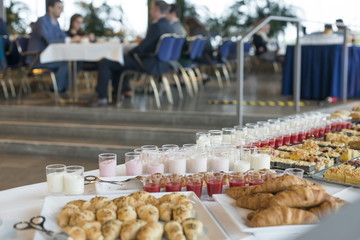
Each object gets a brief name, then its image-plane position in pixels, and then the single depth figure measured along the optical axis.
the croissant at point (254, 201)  1.78
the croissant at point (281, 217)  1.69
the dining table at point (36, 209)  1.71
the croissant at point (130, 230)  1.64
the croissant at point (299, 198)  1.74
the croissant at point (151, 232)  1.62
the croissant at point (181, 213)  1.70
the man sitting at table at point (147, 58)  6.33
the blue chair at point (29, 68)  6.77
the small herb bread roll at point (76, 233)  1.62
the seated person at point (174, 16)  7.65
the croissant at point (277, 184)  1.83
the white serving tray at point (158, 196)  1.68
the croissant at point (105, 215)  1.69
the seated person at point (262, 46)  10.27
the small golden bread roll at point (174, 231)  1.63
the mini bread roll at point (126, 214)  1.69
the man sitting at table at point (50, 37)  6.75
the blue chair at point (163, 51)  6.18
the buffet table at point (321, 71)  6.78
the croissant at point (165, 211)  1.72
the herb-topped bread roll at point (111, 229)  1.64
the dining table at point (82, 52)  6.25
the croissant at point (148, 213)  1.69
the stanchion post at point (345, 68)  6.52
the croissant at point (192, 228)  1.64
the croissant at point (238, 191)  1.86
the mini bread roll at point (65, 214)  1.71
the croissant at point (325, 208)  1.71
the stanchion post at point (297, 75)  5.80
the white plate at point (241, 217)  1.67
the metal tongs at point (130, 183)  2.00
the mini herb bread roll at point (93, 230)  1.63
